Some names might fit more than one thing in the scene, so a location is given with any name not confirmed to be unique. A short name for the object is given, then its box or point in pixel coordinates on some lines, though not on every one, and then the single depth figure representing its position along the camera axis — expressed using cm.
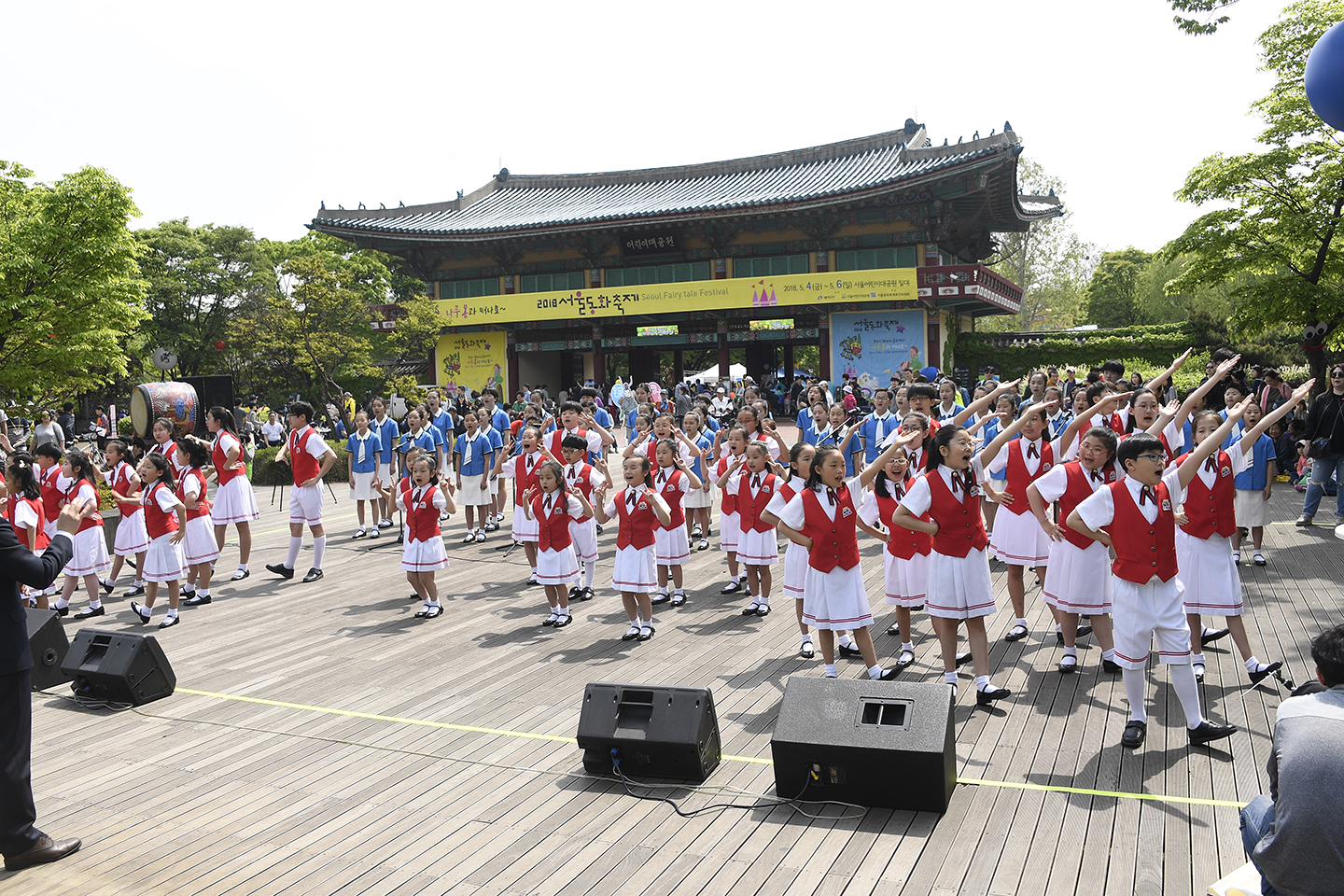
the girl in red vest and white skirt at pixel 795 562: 639
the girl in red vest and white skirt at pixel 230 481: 1005
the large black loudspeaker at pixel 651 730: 474
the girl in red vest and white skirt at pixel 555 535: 794
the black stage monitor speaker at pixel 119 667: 636
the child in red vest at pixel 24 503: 730
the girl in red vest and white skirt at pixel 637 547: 754
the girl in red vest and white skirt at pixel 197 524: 901
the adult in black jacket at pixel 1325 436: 1034
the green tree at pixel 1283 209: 1348
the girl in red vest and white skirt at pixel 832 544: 581
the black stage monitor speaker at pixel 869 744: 425
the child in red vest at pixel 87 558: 900
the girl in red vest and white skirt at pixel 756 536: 816
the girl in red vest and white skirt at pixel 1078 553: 569
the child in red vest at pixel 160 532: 867
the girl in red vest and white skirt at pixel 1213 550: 574
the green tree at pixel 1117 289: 4494
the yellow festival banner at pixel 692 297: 2756
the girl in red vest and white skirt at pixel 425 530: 844
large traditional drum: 1803
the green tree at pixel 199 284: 4119
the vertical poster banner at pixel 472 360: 3422
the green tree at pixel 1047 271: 4841
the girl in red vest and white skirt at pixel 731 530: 927
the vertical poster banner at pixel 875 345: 2809
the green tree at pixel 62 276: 1789
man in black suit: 415
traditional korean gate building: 2761
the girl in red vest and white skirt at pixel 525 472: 939
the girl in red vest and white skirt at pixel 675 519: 874
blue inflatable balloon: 428
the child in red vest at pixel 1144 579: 482
